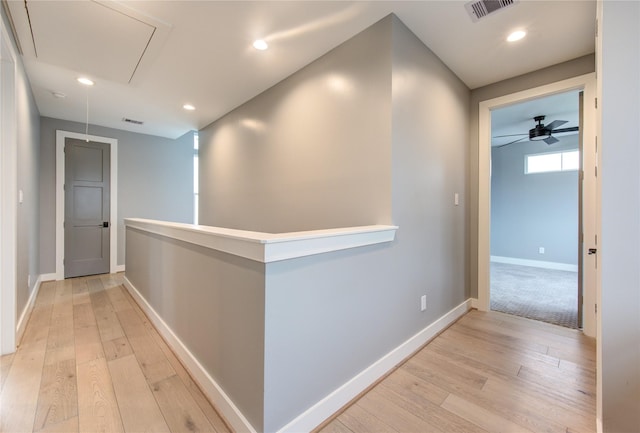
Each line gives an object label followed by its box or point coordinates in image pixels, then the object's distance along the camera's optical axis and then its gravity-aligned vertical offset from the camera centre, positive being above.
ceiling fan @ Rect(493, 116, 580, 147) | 4.16 +1.39
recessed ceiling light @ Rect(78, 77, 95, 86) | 2.98 +1.48
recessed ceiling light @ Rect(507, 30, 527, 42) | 2.18 +1.46
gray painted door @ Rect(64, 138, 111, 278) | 4.46 +0.13
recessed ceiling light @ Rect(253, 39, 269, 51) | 2.29 +1.45
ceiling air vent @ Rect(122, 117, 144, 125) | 4.31 +1.51
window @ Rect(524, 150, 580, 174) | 5.34 +1.12
